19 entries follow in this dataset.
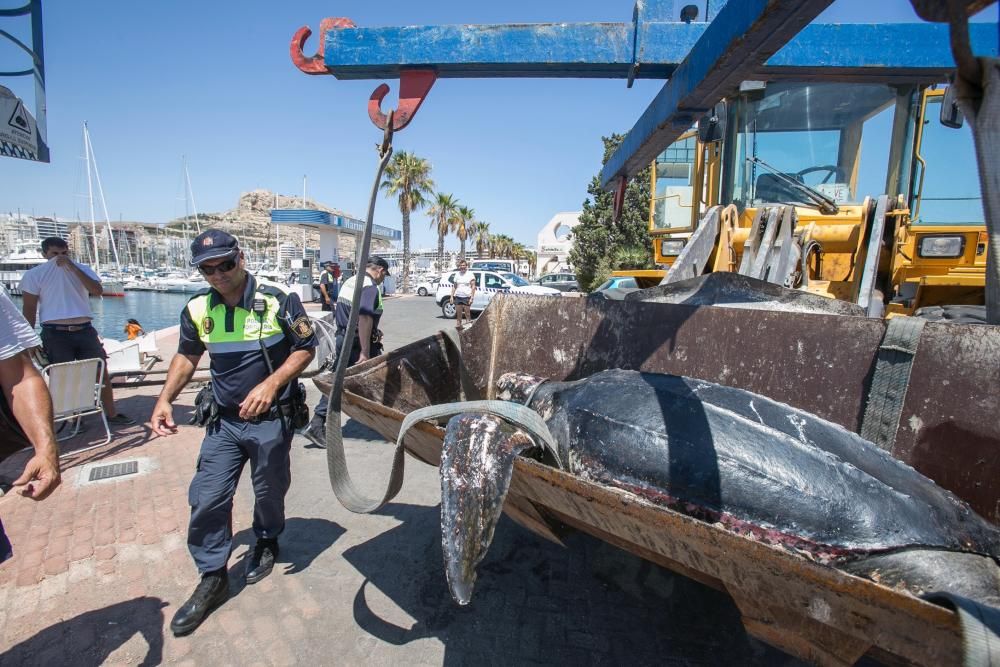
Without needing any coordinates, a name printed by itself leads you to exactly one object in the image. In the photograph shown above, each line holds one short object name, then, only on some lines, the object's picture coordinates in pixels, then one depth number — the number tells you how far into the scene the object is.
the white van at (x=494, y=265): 32.58
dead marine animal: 1.36
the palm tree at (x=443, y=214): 43.03
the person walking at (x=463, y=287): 13.46
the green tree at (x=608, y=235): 24.97
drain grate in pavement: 3.95
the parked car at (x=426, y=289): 33.62
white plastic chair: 4.20
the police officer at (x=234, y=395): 2.49
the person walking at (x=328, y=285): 10.91
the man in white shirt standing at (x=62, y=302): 4.66
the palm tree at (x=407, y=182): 33.19
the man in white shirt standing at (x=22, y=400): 1.87
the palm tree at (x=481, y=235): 54.85
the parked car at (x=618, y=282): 15.23
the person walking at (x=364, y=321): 4.75
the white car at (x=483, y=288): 17.83
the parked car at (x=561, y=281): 25.75
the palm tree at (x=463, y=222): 45.67
